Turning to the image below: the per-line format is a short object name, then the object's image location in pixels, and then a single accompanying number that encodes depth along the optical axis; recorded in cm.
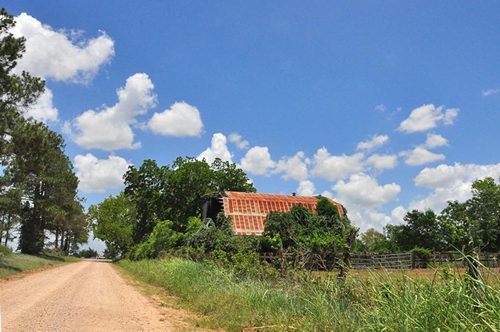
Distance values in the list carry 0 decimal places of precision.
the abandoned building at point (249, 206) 3253
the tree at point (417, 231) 4997
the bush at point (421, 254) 2543
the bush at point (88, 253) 11126
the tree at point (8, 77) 2269
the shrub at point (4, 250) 3276
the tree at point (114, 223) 8219
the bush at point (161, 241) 3182
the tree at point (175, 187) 4441
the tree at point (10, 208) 4984
